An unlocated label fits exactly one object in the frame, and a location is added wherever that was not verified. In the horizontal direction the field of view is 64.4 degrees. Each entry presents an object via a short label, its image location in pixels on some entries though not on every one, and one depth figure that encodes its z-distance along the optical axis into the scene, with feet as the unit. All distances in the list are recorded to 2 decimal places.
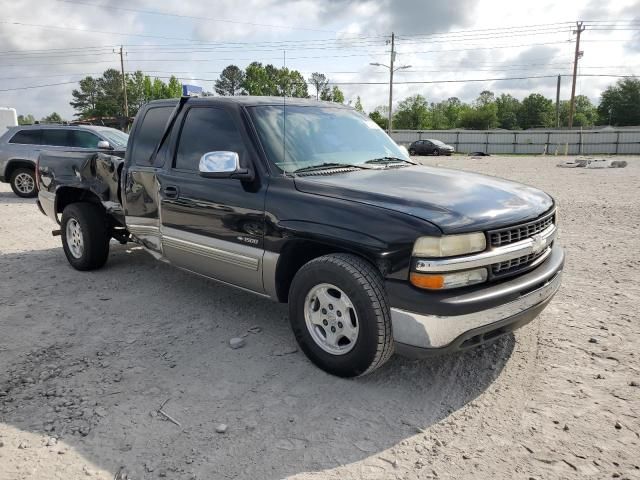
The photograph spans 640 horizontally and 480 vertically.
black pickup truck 9.45
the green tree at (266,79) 210.38
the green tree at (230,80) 296.53
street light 158.49
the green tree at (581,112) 304.15
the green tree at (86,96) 307.37
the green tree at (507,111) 306.96
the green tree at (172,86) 233.76
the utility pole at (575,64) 165.48
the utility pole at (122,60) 183.40
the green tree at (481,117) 281.74
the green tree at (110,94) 275.18
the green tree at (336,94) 224.98
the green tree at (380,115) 234.38
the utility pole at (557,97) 197.06
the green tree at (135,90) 241.35
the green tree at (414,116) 274.57
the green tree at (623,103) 248.32
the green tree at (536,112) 296.51
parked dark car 132.57
